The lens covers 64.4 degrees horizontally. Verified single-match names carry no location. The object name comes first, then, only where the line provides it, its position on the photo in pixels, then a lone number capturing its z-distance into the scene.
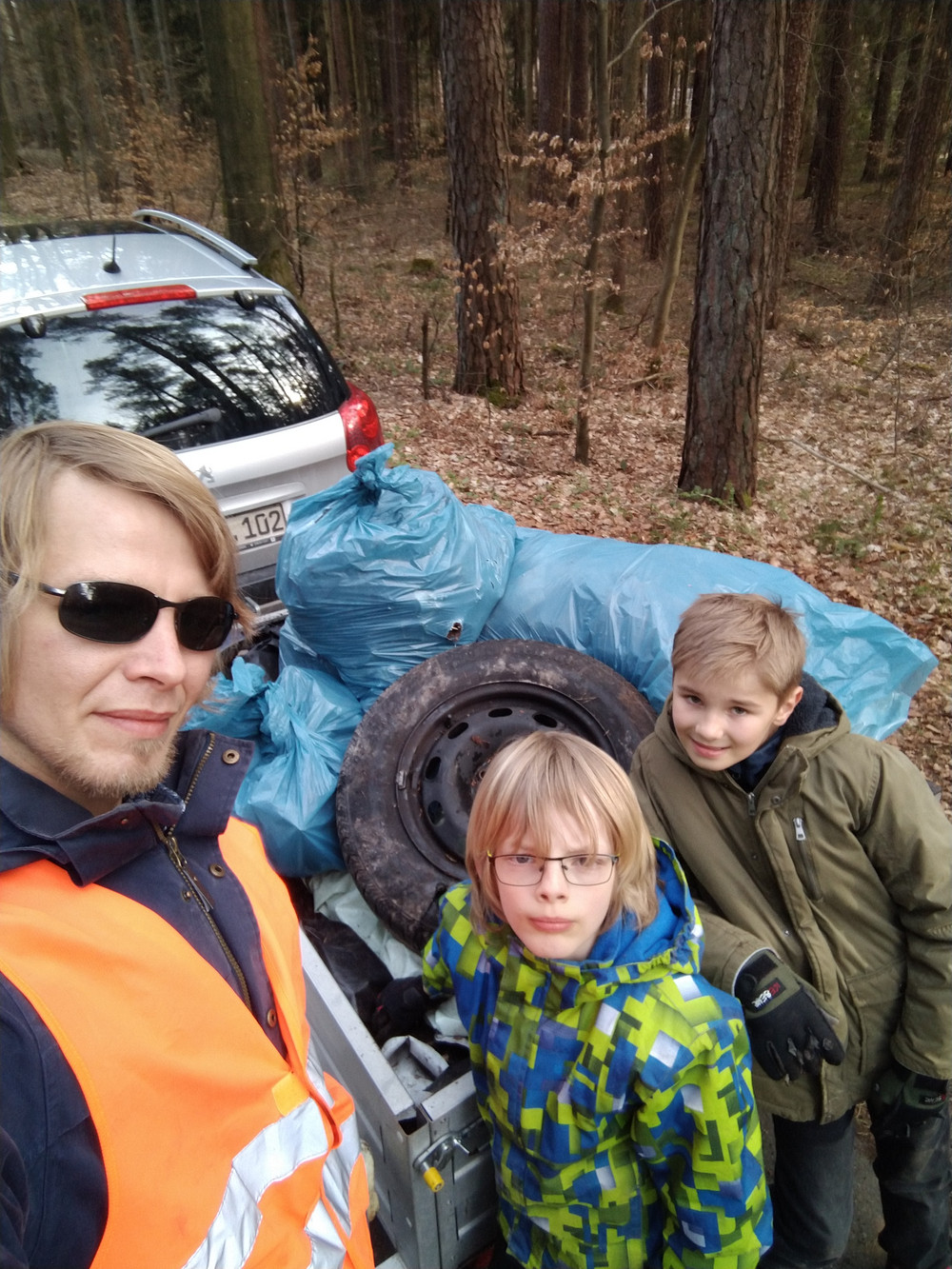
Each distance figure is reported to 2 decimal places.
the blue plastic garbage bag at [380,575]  2.96
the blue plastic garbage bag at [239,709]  2.74
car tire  2.38
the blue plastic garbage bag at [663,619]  2.92
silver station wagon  3.00
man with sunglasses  0.87
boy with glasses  1.35
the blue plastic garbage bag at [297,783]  2.55
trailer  1.58
